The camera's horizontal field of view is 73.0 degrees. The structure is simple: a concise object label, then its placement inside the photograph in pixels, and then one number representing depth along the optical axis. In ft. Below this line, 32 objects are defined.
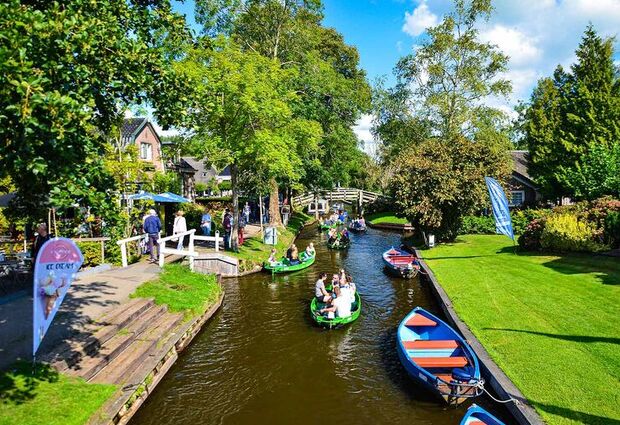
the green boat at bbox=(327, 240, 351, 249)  107.65
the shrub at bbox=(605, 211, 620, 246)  69.00
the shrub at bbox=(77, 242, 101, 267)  57.67
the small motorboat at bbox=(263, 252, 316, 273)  76.20
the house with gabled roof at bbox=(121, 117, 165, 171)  133.08
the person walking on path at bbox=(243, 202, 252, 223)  122.01
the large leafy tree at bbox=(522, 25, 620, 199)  95.81
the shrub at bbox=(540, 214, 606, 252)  69.76
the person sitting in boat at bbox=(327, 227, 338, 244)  110.24
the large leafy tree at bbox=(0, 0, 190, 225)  18.13
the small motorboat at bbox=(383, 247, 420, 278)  73.15
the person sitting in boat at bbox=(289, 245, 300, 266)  79.24
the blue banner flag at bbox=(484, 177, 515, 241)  69.92
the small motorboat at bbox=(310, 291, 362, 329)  49.70
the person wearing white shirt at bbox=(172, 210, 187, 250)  70.45
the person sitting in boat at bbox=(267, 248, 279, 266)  76.57
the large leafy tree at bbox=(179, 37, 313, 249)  69.67
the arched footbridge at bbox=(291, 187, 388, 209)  190.90
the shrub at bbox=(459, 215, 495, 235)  110.01
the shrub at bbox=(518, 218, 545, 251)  76.33
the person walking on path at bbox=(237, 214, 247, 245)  85.51
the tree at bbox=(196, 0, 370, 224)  95.30
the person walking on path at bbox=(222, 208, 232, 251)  80.84
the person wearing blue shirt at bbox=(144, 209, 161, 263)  62.90
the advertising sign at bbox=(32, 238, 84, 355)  24.53
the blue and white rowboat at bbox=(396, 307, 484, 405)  32.63
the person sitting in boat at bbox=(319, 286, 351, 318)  50.39
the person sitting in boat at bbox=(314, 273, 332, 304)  57.00
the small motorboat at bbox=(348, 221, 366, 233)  141.97
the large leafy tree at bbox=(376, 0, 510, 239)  86.12
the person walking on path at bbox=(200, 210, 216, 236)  87.92
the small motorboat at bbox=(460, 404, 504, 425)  27.61
